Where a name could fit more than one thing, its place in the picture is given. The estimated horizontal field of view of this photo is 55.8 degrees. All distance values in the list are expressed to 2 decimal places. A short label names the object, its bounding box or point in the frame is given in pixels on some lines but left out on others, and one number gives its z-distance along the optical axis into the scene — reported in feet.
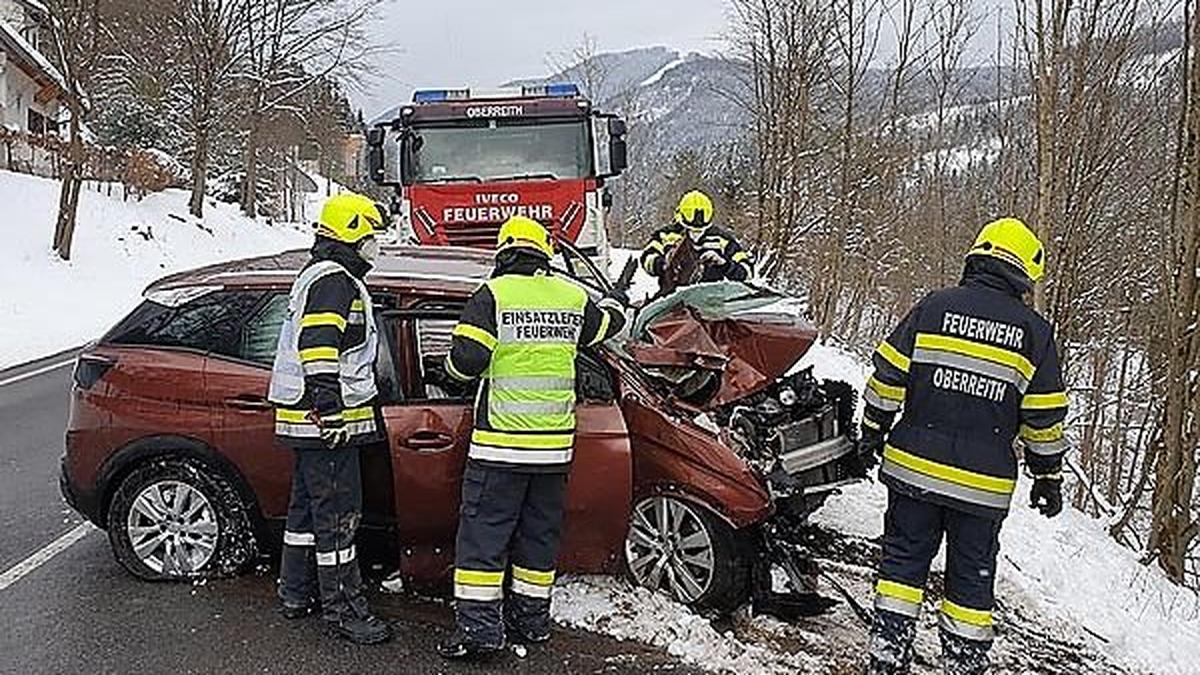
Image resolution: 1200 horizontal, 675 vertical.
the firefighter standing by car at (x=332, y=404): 15.46
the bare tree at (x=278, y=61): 114.93
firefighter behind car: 29.25
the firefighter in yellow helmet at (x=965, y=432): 14.60
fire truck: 38.86
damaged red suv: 16.57
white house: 111.04
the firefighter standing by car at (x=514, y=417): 15.30
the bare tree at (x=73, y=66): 70.23
